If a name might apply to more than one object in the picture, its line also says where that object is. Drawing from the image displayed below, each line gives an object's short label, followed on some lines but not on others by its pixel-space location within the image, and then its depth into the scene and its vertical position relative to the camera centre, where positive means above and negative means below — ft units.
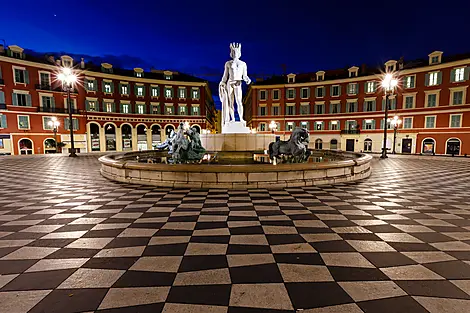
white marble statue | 38.68 +9.02
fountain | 22.90 -2.77
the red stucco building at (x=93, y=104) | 93.11 +16.06
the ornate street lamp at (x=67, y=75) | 57.93 +15.32
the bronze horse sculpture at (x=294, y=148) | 30.48 -1.14
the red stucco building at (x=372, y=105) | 92.36 +15.87
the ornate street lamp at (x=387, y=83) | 59.67 +14.15
